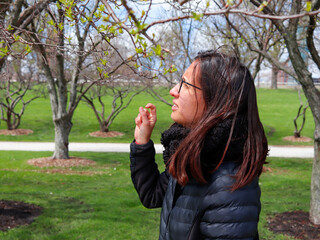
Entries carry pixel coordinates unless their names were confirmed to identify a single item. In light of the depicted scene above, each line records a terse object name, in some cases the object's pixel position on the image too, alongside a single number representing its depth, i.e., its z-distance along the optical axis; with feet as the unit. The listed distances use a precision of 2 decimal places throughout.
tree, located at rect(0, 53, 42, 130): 52.95
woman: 4.68
